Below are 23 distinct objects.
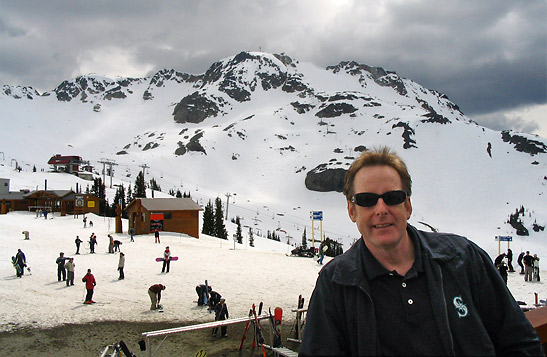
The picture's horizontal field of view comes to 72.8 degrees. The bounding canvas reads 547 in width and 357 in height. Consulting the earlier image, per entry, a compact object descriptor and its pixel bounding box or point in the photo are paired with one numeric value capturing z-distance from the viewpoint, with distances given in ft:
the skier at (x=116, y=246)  95.57
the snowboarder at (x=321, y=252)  98.53
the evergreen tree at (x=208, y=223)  223.10
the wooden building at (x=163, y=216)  141.18
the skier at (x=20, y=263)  67.90
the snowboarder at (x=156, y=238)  117.66
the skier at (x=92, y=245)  95.20
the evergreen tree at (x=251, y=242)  177.21
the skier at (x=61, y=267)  66.00
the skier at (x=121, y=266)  68.90
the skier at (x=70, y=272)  62.98
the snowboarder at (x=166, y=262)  75.31
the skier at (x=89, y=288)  54.54
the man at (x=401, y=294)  7.00
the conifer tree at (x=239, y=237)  192.38
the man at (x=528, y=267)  77.20
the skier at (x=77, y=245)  91.96
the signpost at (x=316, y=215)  112.06
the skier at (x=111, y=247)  96.35
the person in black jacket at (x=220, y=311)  45.03
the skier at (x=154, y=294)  52.31
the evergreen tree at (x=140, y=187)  263.29
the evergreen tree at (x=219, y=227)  220.57
